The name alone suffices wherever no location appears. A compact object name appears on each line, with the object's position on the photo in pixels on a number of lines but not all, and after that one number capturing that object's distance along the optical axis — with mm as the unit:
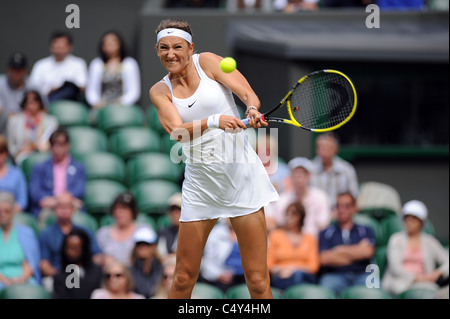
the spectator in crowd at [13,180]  15367
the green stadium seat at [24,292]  12758
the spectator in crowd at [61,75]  18172
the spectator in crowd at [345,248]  14406
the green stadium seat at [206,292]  12987
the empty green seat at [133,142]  17219
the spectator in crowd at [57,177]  15562
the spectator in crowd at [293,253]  14070
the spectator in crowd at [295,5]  19891
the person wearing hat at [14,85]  17656
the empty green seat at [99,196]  15852
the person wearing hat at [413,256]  14461
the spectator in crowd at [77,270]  13609
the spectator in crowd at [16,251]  13906
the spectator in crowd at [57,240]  14266
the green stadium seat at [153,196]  15969
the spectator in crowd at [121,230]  14484
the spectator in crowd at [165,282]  13352
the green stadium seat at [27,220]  14711
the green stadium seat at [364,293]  13102
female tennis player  9336
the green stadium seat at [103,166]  16359
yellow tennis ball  9039
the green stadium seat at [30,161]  16109
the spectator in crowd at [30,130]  16797
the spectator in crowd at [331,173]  16156
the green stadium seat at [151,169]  16516
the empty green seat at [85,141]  16984
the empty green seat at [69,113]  17687
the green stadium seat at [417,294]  13281
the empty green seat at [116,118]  17797
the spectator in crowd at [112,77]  17672
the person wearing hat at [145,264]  13578
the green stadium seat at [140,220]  15039
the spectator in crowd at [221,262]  14016
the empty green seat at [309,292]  12945
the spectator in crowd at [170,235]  14259
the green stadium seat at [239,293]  12812
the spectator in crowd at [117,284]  13219
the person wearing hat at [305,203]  15219
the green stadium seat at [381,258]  14914
